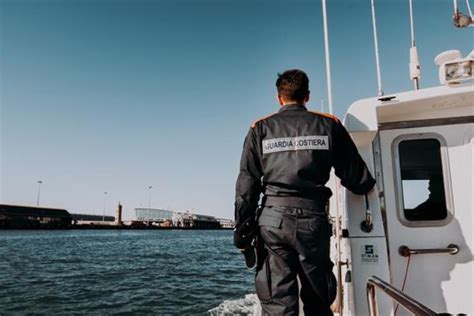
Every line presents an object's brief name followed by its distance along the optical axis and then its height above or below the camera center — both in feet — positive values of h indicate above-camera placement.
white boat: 9.12 +0.22
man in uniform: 6.70 +0.42
